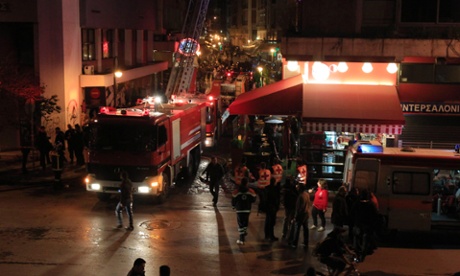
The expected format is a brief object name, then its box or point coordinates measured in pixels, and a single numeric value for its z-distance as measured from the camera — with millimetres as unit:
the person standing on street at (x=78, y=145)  22578
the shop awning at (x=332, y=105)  18469
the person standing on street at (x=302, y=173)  17952
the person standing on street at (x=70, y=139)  22578
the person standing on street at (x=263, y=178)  16620
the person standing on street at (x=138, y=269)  8211
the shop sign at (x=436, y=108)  19422
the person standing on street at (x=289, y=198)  13648
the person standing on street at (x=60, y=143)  20197
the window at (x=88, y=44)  29188
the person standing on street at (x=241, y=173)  17047
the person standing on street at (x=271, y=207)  13586
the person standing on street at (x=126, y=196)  14477
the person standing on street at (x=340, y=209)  13312
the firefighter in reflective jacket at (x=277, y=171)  17328
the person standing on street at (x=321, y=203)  14477
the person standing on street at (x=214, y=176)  17297
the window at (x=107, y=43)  32656
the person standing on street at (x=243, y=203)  13445
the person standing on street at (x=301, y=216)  13250
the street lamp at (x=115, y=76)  27916
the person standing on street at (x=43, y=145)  21375
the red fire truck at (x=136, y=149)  16469
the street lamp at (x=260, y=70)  49081
